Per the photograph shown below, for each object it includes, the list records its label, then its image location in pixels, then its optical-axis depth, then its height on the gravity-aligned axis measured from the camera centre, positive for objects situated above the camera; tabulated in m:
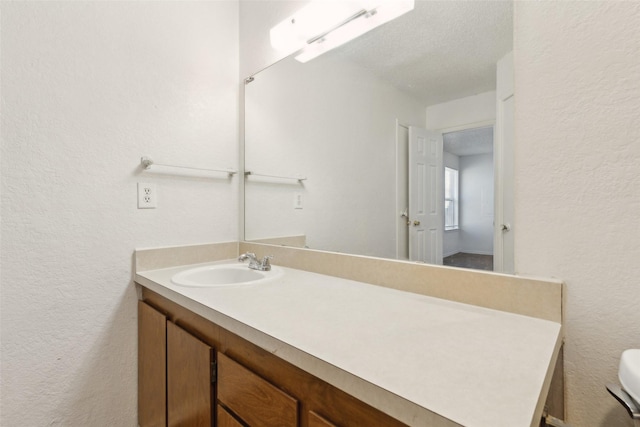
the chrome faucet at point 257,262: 1.36 -0.24
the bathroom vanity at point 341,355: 0.46 -0.28
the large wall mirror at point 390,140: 0.95 +0.28
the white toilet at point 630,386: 0.49 -0.31
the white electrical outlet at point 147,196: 1.34 +0.07
